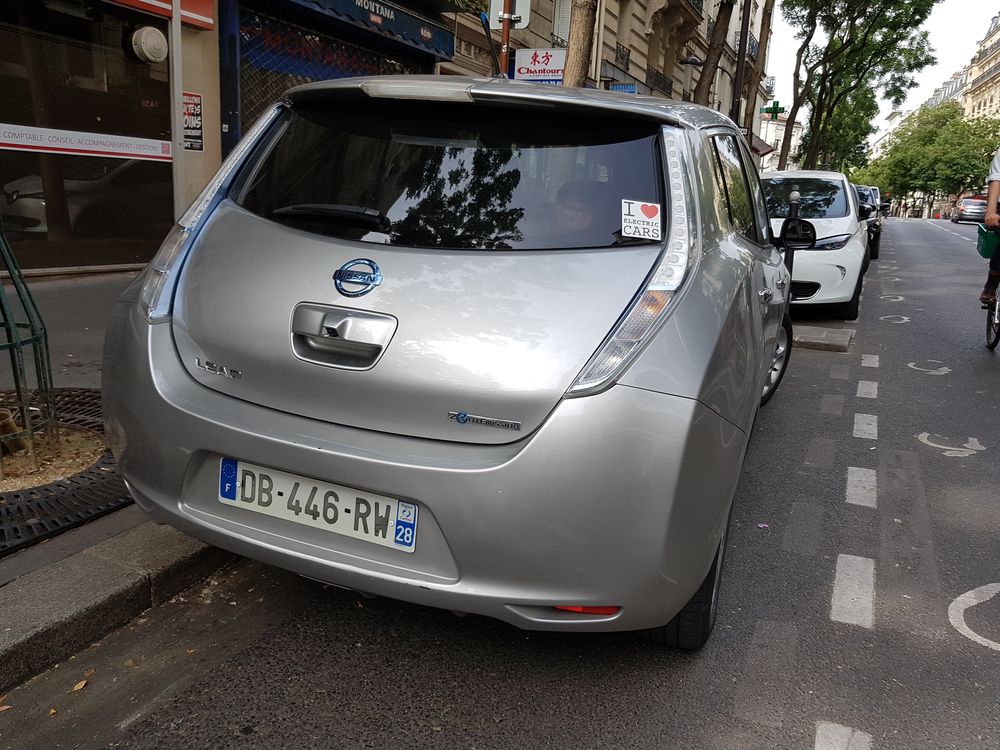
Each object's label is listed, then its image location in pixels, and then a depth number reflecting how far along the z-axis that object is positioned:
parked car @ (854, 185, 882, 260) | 17.17
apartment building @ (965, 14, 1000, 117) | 110.88
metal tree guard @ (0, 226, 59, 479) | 3.28
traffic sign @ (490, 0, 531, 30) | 8.52
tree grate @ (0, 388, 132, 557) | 2.92
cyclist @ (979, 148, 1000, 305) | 6.59
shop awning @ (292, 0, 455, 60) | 11.01
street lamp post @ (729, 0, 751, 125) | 17.26
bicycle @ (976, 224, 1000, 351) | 7.22
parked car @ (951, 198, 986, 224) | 54.41
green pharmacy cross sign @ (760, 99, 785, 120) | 25.48
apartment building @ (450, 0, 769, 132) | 16.84
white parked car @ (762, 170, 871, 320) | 8.74
